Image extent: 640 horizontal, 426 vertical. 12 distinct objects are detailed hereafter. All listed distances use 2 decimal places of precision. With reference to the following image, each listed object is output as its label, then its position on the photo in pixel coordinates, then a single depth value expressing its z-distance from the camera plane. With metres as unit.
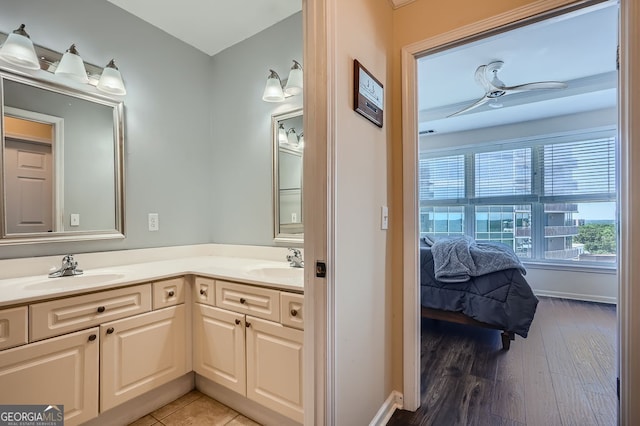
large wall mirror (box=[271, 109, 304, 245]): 2.18
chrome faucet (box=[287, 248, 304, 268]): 1.97
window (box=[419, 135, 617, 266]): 3.98
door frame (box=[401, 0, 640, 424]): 1.16
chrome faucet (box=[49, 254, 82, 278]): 1.67
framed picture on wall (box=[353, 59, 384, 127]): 1.32
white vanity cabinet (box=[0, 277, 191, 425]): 1.26
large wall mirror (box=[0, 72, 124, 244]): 1.64
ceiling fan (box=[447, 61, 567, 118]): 2.81
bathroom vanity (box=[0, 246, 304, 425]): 1.29
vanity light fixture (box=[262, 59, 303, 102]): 2.07
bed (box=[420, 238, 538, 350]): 2.41
